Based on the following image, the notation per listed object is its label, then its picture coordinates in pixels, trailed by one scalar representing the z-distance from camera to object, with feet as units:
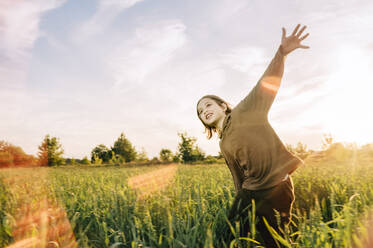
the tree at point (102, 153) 162.91
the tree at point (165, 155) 130.17
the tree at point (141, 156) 155.76
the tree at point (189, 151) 118.21
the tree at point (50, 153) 127.30
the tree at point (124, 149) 159.02
